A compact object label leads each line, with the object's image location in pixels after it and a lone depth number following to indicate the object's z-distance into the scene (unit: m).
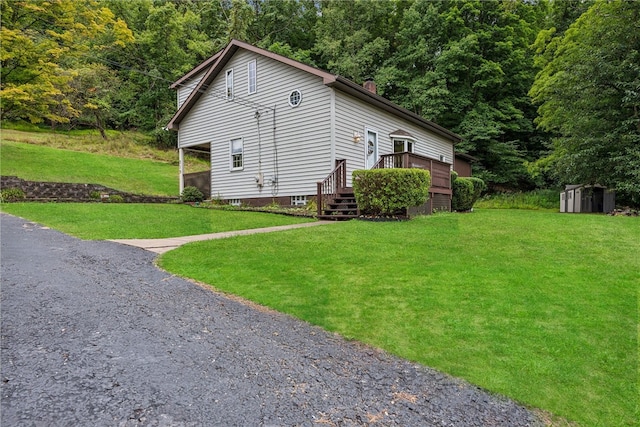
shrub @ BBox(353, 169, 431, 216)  9.59
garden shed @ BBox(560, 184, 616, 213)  16.53
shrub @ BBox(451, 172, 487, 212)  14.59
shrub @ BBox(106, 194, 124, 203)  15.70
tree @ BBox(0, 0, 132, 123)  17.95
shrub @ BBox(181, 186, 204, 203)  17.14
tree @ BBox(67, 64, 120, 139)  26.82
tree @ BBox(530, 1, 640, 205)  15.04
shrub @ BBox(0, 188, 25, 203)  13.51
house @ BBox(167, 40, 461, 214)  12.65
